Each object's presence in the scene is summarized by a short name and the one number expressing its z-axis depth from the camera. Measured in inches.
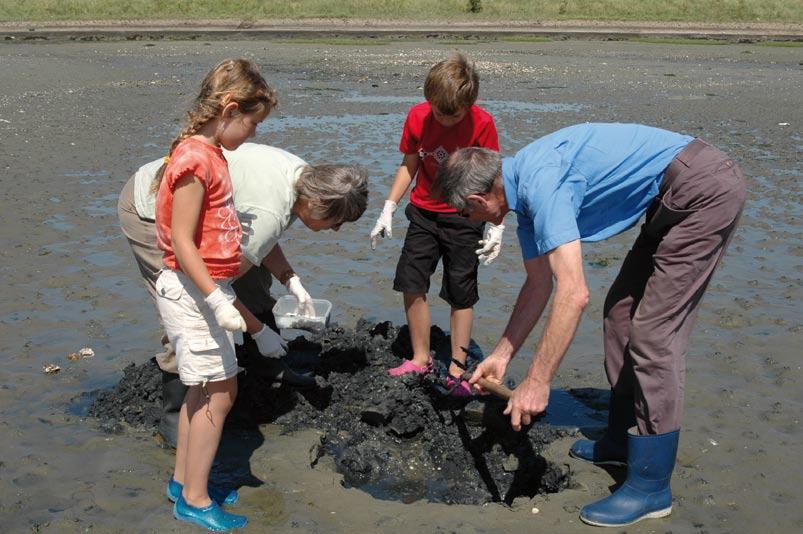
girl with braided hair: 126.1
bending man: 131.6
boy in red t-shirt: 190.9
